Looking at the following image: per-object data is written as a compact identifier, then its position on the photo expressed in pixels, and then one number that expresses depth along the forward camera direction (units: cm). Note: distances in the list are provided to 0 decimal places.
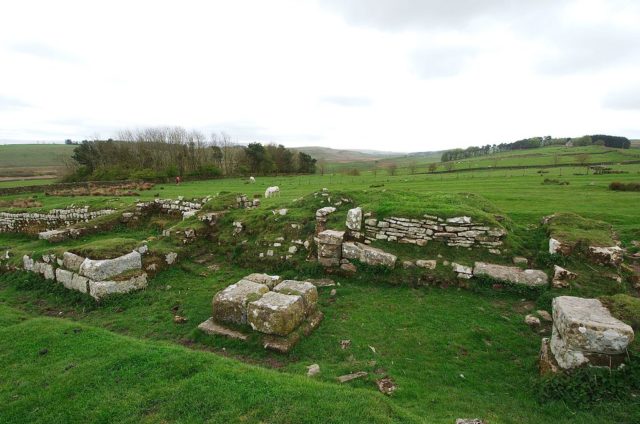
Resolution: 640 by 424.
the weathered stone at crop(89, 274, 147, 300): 978
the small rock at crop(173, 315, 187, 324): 848
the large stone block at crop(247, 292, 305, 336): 726
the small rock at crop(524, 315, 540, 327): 768
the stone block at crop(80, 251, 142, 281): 988
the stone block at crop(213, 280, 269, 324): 783
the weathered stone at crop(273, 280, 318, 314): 813
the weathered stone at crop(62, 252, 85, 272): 1043
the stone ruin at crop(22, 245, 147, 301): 988
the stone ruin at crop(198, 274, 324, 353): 727
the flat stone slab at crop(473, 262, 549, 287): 906
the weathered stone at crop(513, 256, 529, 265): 997
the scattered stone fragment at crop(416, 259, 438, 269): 1004
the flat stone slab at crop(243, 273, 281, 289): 899
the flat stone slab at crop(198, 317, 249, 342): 750
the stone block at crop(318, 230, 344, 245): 1104
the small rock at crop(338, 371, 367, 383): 596
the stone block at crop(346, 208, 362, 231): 1165
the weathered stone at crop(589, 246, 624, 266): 914
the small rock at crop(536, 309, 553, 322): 783
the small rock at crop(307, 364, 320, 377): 612
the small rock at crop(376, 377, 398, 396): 567
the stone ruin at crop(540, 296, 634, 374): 536
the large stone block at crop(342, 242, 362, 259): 1088
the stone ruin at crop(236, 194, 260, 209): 1714
